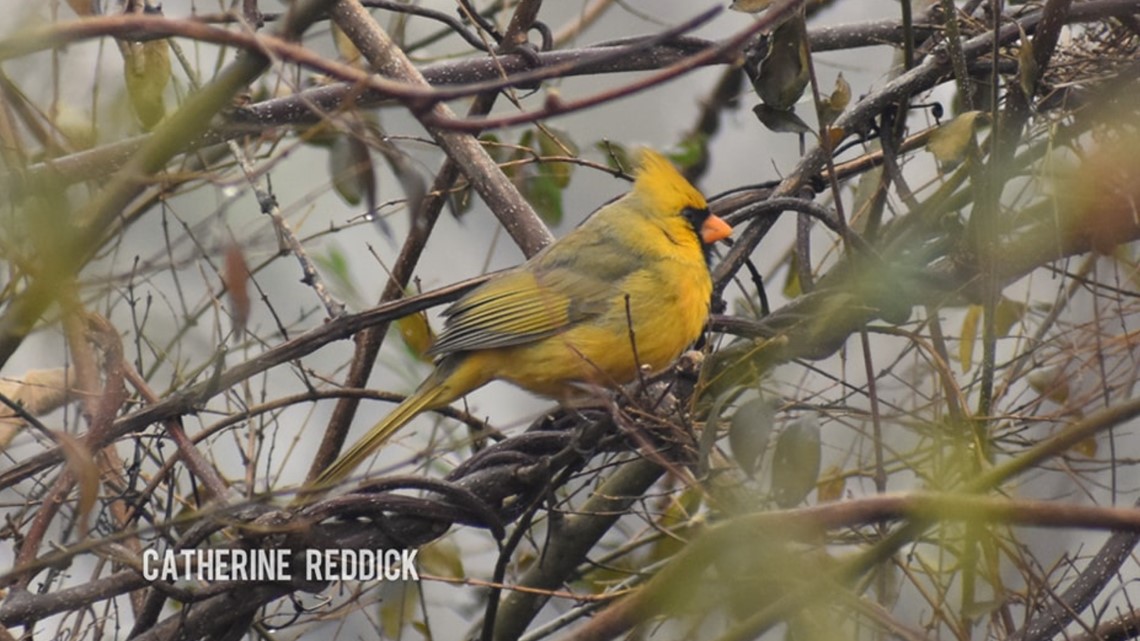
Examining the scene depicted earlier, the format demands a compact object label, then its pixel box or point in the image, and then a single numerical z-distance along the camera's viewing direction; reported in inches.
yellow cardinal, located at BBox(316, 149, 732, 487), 297.0
